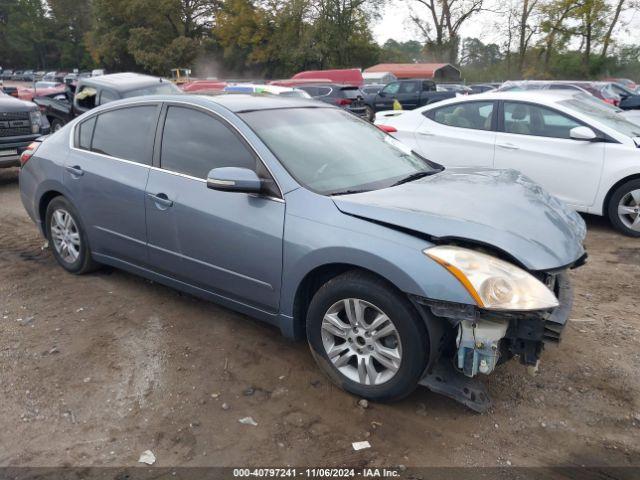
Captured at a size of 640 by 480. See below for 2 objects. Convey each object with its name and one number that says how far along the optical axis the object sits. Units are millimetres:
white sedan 6172
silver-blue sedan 2760
